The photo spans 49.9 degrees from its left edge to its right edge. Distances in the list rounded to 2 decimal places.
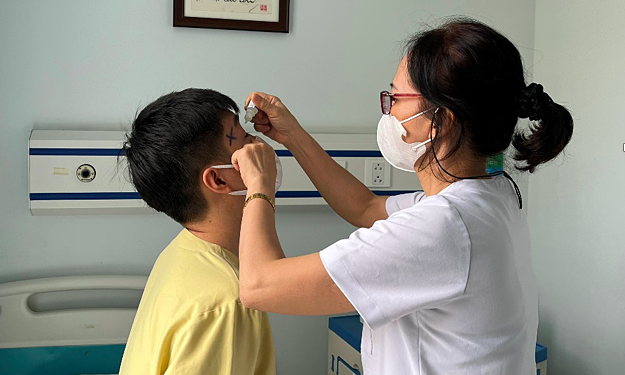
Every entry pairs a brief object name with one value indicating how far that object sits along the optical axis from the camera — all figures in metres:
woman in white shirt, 1.23
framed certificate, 2.40
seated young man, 1.37
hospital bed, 2.27
